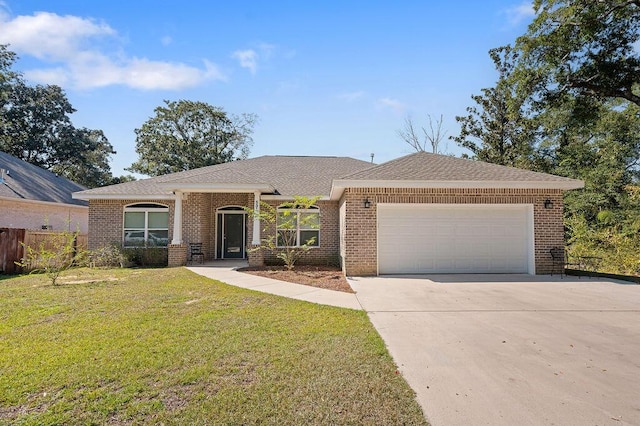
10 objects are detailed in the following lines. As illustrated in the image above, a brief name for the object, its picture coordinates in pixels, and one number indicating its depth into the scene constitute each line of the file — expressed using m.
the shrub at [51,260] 9.31
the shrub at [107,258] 12.68
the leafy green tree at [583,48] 12.00
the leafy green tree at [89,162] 31.88
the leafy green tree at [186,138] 30.95
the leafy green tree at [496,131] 23.44
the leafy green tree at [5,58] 19.25
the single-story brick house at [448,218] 10.28
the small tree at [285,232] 12.66
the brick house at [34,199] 15.42
